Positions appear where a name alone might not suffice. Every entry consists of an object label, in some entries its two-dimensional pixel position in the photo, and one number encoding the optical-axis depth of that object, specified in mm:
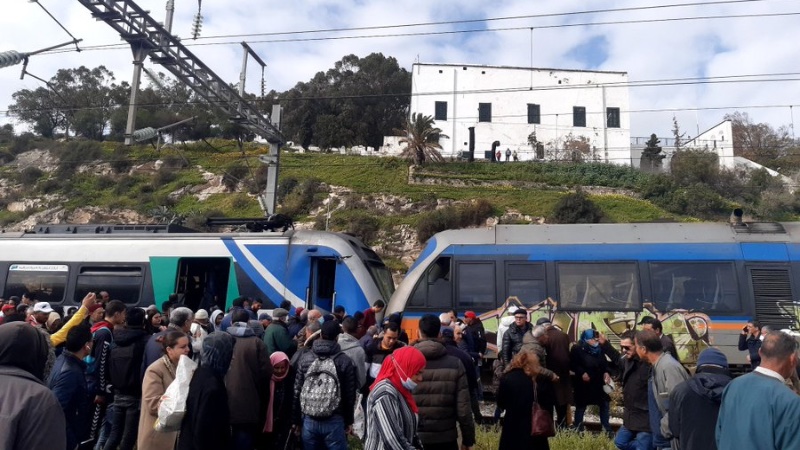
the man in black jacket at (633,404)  6164
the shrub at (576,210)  33469
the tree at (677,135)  49375
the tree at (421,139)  42791
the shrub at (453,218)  32688
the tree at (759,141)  49406
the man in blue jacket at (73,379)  5438
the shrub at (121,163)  52634
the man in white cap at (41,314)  8203
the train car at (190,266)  13977
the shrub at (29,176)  51728
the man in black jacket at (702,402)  4375
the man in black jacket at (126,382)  6344
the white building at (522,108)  46781
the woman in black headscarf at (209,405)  4355
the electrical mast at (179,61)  12148
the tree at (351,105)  53844
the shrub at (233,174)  45500
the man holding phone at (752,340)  10276
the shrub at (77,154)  53312
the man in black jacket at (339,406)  5453
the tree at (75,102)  63125
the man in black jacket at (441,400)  5117
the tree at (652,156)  47031
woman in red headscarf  4184
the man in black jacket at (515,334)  8547
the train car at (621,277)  11648
